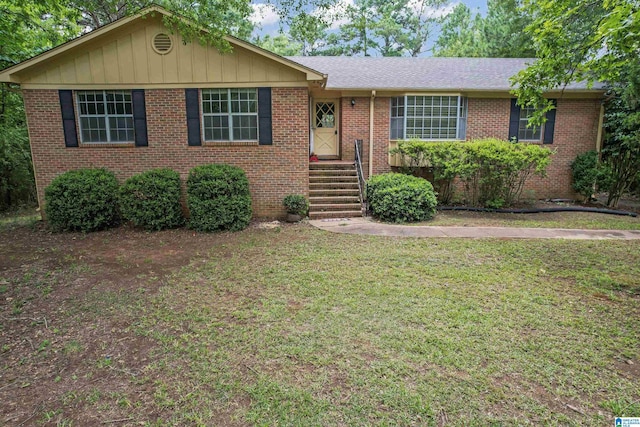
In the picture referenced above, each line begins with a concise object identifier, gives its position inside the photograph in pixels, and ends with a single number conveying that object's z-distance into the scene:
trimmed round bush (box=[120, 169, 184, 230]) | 8.22
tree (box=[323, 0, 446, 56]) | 27.23
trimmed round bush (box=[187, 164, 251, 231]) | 8.08
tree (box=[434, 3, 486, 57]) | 22.36
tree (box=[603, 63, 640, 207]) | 10.18
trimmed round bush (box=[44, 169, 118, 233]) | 8.09
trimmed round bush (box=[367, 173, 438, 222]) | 8.95
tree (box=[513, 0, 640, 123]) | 4.64
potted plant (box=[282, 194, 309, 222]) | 9.05
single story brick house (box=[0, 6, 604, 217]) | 8.66
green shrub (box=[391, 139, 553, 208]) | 9.80
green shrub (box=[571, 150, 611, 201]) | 11.19
